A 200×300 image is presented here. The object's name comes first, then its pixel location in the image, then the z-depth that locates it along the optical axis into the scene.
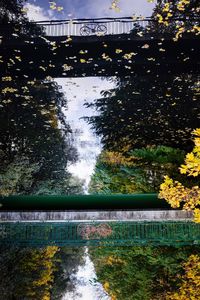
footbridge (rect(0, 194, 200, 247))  11.62
